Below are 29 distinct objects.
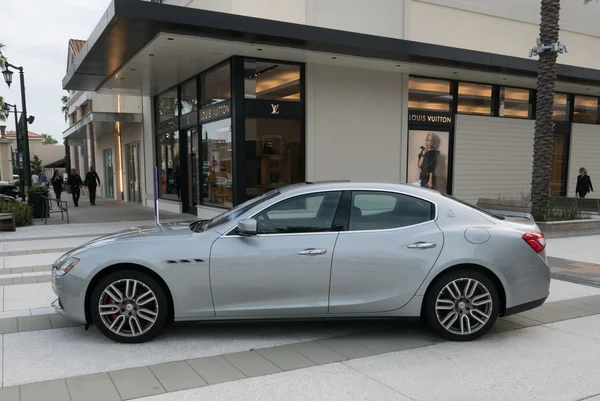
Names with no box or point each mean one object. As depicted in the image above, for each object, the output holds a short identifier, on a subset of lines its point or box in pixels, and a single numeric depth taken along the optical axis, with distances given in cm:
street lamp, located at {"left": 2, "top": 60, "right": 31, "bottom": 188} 1866
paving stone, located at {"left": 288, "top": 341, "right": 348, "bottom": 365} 408
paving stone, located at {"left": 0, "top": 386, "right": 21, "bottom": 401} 338
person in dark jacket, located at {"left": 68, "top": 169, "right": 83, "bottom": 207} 2041
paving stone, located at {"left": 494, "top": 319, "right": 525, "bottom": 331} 497
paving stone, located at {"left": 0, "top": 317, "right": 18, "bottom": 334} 483
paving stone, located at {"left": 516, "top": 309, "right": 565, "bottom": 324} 524
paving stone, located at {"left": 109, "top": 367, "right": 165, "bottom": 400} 345
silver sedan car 429
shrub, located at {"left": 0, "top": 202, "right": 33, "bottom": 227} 1288
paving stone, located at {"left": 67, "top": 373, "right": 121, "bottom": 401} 339
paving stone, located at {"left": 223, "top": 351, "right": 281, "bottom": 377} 384
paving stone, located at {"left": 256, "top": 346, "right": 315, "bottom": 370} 395
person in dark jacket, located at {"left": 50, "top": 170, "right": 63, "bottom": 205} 1994
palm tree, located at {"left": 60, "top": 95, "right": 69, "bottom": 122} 8150
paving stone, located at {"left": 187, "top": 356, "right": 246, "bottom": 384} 371
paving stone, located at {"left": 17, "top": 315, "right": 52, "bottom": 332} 491
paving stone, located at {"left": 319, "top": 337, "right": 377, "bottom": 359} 420
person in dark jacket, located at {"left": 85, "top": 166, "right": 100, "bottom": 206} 2091
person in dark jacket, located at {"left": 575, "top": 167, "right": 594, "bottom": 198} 1700
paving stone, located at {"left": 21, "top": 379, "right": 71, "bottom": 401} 338
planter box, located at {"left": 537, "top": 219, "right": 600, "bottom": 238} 1119
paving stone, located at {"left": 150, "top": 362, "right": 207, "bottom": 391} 358
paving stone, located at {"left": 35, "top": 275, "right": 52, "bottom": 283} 694
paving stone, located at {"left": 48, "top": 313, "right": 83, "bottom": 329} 496
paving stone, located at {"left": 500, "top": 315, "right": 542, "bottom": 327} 510
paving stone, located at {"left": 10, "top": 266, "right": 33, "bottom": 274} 759
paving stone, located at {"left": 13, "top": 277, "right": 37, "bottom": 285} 686
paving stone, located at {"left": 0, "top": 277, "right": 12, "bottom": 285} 680
